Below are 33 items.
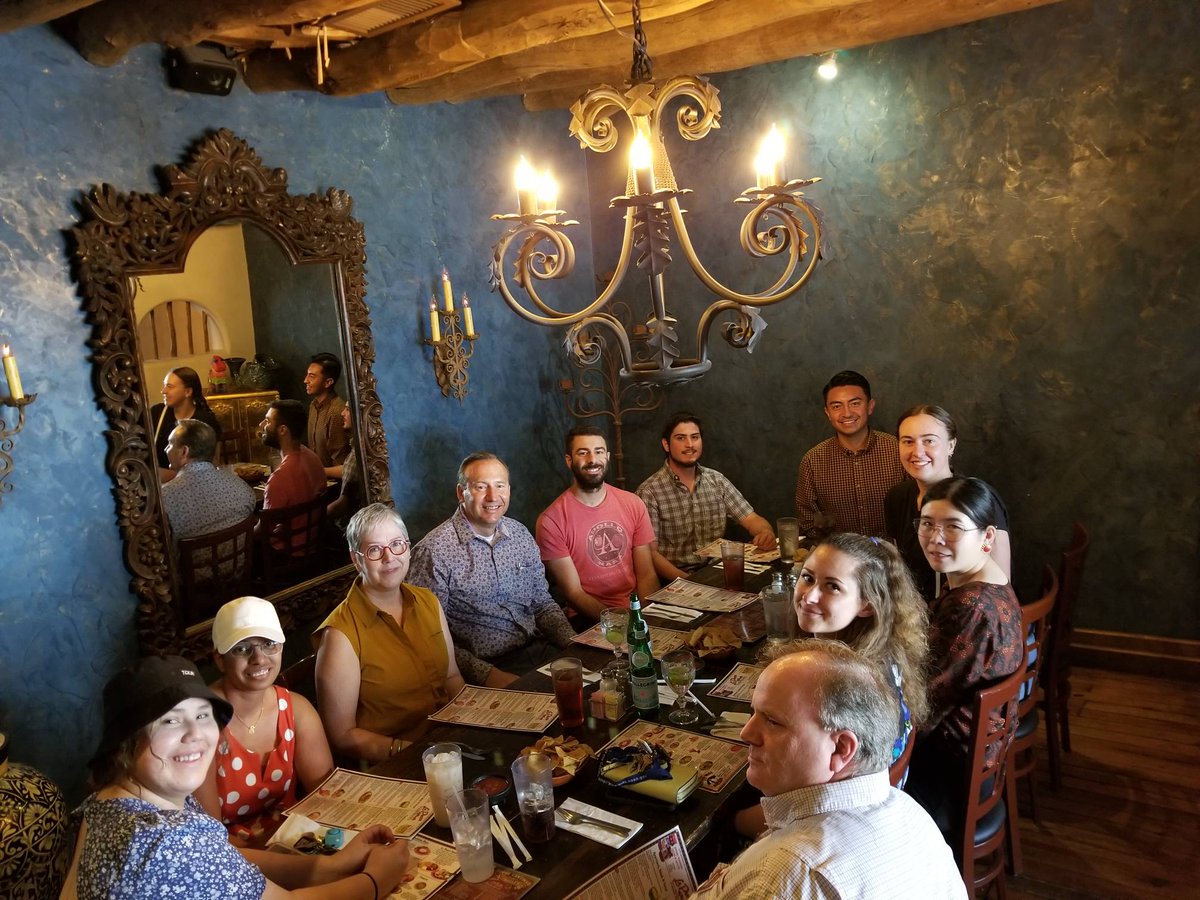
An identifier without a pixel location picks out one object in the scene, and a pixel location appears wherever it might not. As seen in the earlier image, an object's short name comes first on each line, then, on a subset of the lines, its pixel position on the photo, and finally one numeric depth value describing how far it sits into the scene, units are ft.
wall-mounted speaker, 10.84
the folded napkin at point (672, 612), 10.46
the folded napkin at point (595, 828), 6.14
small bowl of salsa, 6.72
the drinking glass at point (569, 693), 7.69
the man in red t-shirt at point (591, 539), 12.72
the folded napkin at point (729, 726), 7.50
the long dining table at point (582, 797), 5.91
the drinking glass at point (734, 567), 11.28
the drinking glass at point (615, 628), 9.28
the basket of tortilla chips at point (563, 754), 6.85
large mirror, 10.27
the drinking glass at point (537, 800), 6.18
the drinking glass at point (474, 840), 5.84
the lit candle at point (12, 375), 9.30
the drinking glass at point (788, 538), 12.41
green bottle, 8.00
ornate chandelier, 7.04
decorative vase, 7.21
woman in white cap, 7.36
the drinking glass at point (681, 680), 7.89
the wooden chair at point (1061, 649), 10.59
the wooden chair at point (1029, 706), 8.82
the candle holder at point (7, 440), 9.41
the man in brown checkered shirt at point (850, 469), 13.99
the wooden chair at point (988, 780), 7.20
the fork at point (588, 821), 6.23
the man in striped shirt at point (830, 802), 4.70
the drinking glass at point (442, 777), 6.41
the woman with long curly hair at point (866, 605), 7.69
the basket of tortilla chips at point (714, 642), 9.09
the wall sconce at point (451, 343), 14.84
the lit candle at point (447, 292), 14.73
